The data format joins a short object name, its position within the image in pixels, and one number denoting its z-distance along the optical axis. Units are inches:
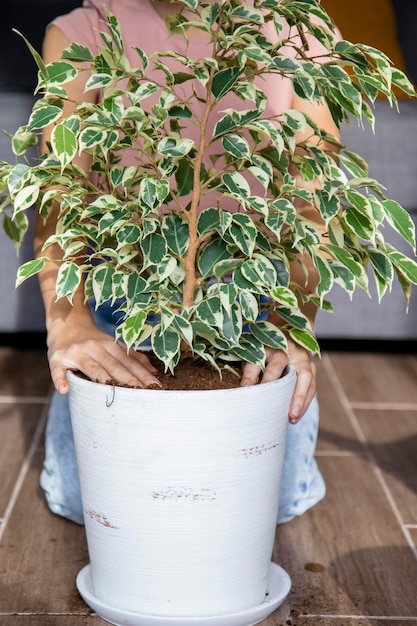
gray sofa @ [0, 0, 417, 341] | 87.4
